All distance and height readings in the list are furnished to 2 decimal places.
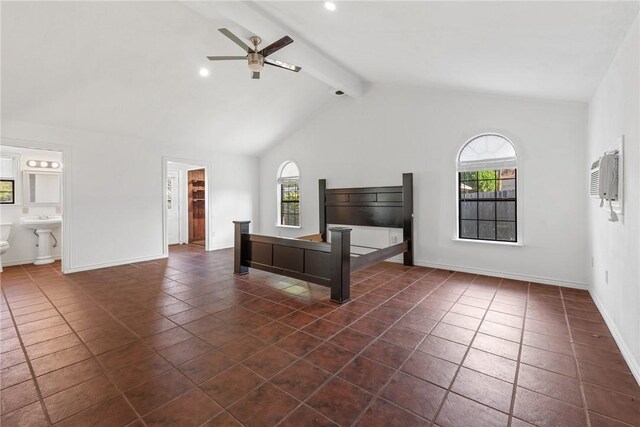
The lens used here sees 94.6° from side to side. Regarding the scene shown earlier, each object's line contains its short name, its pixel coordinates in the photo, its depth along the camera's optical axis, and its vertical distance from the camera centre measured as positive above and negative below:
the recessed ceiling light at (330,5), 2.78 +1.97
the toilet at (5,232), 5.16 -0.37
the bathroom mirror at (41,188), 5.86 +0.48
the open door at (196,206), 8.58 +0.15
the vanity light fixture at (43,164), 5.90 +0.96
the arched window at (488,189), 4.52 +0.34
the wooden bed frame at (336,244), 3.54 -0.47
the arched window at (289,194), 7.37 +0.42
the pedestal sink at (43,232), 5.59 -0.40
